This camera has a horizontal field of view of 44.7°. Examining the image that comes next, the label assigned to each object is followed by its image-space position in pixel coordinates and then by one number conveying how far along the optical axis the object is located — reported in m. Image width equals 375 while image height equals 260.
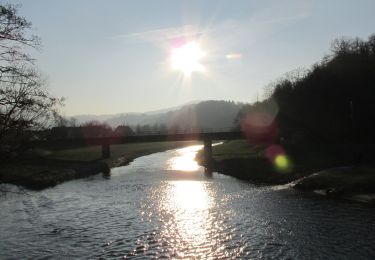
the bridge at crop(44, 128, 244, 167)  101.81
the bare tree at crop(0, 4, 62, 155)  14.89
